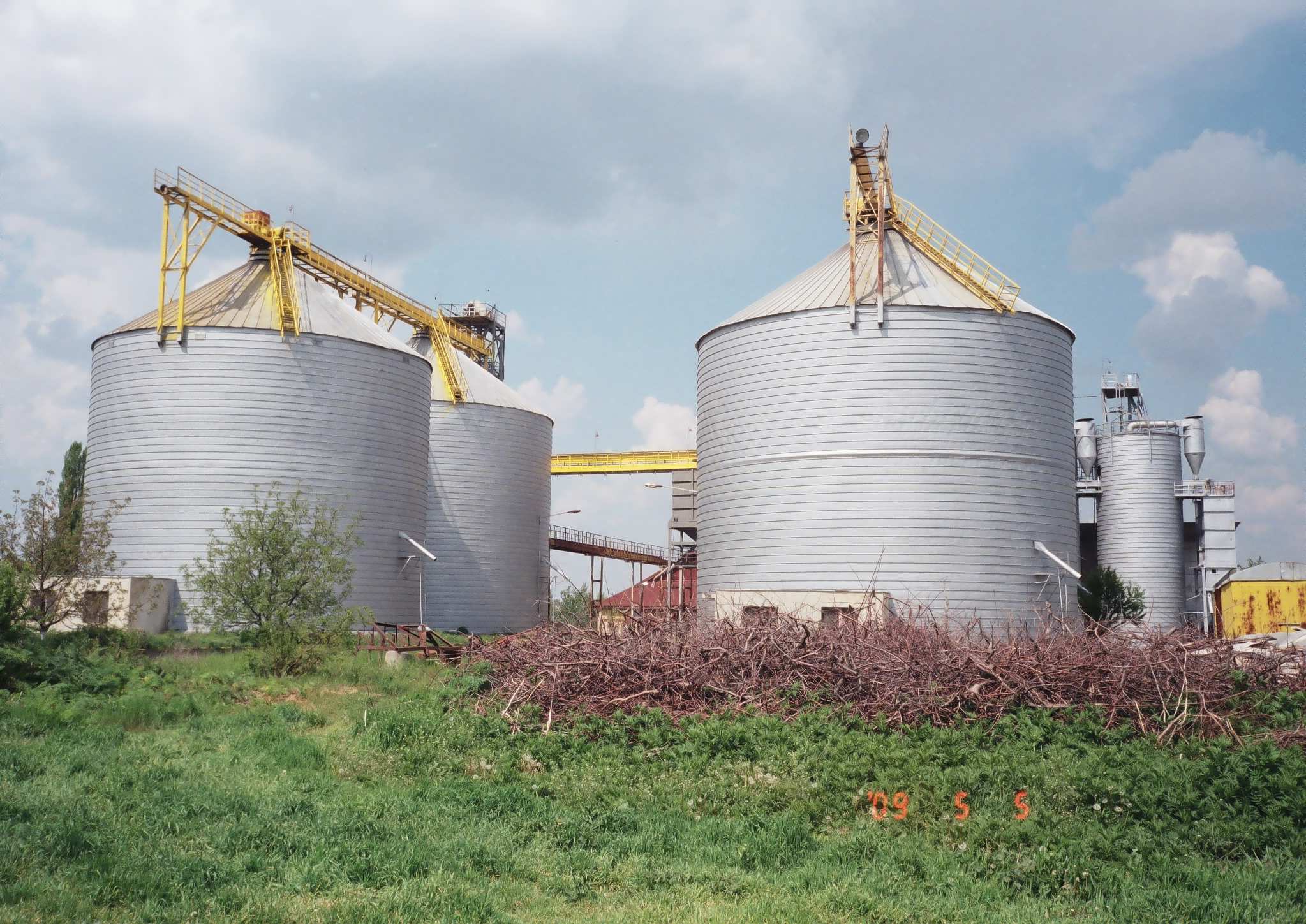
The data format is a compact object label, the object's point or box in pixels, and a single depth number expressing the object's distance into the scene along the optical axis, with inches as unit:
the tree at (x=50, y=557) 1045.2
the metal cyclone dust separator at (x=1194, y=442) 2267.5
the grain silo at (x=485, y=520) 1808.6
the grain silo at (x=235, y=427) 1332.4
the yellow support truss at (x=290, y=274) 1435.8
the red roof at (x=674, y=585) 1871.3
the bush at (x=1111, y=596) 1796.3
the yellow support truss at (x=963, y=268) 1238.3
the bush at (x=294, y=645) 952.3
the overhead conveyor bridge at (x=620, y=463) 2492.6
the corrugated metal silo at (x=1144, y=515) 2138.3
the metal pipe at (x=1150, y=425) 2297.0
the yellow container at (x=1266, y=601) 1819.6
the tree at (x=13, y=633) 831.1
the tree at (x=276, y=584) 1040.2
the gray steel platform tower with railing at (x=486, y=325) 2755.9
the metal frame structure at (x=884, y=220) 1254.9
